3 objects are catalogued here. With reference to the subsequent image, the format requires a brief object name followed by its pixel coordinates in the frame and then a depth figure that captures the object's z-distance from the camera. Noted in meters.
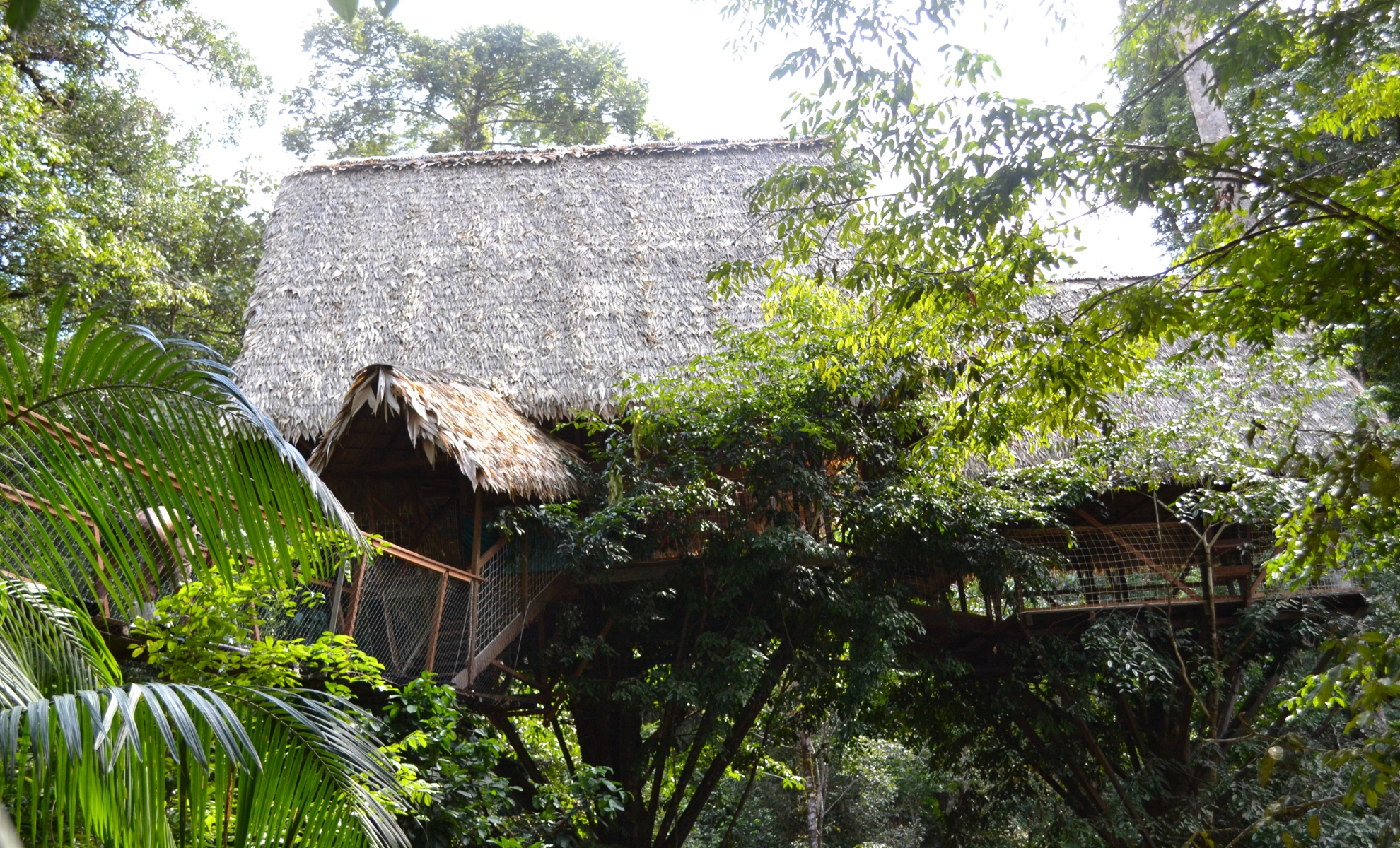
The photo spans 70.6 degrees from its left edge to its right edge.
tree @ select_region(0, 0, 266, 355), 8.06
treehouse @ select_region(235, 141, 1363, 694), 5.53
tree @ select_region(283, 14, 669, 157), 16.09
